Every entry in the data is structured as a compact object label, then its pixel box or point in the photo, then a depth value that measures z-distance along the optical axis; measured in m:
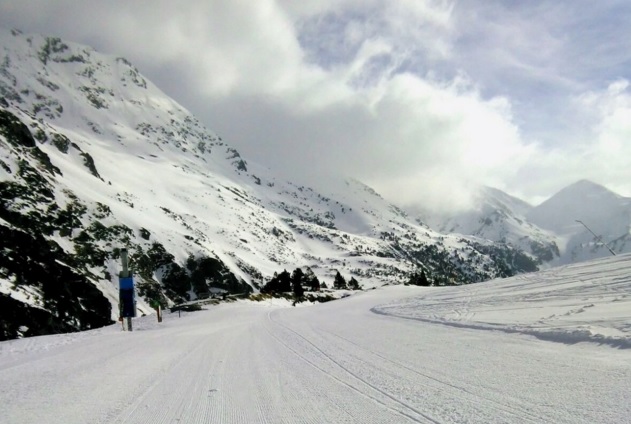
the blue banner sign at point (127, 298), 25.39
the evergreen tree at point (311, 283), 105.79
